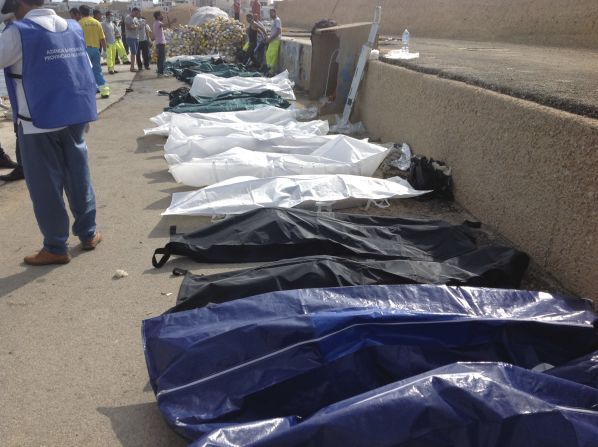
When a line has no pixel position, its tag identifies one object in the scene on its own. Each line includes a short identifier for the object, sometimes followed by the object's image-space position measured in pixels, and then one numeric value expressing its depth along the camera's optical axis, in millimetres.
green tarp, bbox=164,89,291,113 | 7490
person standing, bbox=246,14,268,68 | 14367
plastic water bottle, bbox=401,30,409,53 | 7712
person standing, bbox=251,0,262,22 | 17812
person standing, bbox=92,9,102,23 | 12211
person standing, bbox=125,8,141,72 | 14469
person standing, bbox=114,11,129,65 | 17361
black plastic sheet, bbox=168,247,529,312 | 2570
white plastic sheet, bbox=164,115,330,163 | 5418
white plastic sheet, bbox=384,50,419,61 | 6561
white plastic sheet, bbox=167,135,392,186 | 4715
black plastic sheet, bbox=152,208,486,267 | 3285
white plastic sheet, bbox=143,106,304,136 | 6746
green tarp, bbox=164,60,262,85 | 11187
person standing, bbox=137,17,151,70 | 14688
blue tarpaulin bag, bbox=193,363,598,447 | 1524
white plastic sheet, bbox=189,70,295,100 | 8516
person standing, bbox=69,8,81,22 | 10431
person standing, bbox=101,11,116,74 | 14281
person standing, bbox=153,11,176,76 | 13715
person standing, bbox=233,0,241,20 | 21630
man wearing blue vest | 2936
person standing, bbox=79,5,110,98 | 9961
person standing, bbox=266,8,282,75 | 12859
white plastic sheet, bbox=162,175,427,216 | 3984
